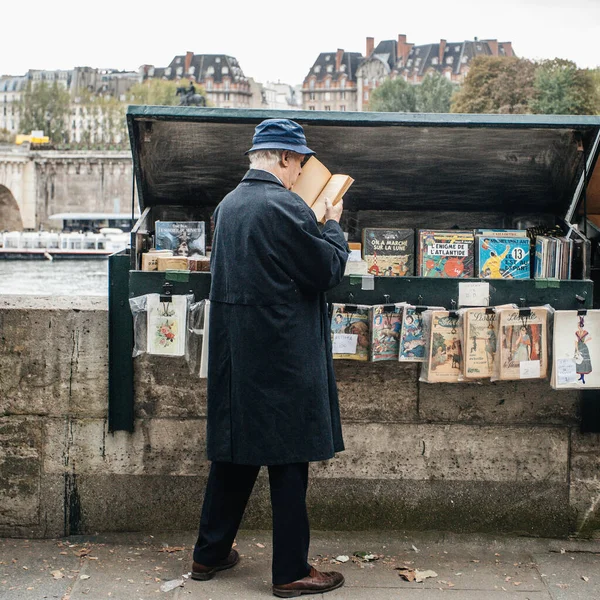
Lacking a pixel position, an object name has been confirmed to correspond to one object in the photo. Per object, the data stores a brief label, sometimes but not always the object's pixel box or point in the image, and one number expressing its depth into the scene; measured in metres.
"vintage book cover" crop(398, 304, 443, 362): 4.03
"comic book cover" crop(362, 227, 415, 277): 4.52
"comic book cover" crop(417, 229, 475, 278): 4.45
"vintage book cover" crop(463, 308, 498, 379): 3.97
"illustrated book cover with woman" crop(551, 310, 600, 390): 3.96
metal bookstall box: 4.05
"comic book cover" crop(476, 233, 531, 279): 4.39
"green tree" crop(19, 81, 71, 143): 98.38
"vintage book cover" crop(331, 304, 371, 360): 4.06
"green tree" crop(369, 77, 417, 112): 80.19
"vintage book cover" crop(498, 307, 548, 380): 3.95
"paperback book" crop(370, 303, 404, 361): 4.04
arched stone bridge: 80.19
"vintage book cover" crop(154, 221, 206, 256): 4.50
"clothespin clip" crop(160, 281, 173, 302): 4.02
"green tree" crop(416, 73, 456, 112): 77.75
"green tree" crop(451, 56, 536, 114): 54.78
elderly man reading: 3.41
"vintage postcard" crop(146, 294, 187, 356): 4.02
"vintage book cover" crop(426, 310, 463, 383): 4.00
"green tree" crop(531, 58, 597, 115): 50.28
